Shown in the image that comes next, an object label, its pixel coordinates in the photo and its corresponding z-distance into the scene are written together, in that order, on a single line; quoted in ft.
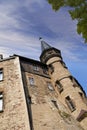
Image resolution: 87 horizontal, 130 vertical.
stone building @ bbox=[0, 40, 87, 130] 33.07
